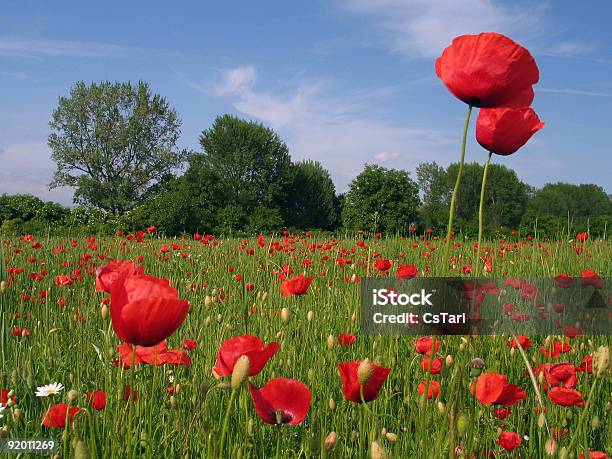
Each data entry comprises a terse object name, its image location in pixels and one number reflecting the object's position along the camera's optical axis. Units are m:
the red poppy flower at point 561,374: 1.67
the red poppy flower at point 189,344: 1.93
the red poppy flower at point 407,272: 2.54
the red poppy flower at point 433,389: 1.55
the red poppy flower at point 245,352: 1.08
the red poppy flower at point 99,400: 1.46
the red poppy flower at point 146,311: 0.94
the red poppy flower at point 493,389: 1.44
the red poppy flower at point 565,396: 1.52
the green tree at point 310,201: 45.38
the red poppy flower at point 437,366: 1.81
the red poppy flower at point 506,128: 1.16
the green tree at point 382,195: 32.00
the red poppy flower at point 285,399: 1.17
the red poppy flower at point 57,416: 1.43
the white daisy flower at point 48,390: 1.78
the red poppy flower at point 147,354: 1.41
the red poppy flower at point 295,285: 2.13
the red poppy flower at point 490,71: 1.07
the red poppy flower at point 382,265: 2.90
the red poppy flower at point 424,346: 1.82
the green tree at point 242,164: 41.12
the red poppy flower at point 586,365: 1.96
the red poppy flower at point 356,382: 1.13
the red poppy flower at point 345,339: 2.04
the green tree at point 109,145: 35.88
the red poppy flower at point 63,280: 2.98
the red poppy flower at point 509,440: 1.51
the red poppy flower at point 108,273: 1.45
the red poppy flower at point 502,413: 1.76
